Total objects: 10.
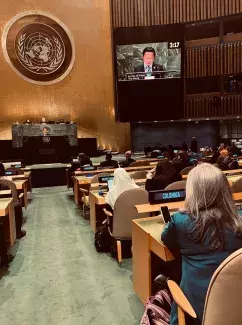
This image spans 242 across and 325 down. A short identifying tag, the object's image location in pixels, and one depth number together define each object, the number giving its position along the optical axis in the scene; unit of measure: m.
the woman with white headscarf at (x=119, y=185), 3.62
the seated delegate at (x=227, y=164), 6.58
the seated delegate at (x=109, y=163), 8.13
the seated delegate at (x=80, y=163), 8.34
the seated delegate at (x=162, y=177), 4.00
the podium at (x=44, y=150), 12.72
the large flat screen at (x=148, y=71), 13.72
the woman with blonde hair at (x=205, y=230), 1.61
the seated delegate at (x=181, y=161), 6.57
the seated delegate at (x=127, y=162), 8.37
